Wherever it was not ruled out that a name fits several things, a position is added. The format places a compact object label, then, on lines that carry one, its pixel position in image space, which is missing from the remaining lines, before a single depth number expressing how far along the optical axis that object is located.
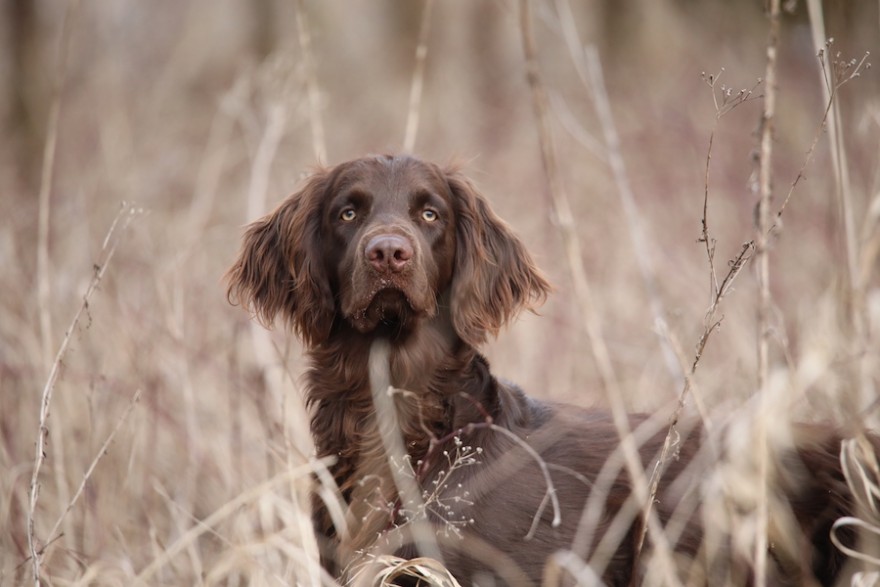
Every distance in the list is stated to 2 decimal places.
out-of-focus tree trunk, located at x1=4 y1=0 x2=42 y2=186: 17.25
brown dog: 5.29
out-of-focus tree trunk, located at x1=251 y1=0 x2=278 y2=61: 24.61
